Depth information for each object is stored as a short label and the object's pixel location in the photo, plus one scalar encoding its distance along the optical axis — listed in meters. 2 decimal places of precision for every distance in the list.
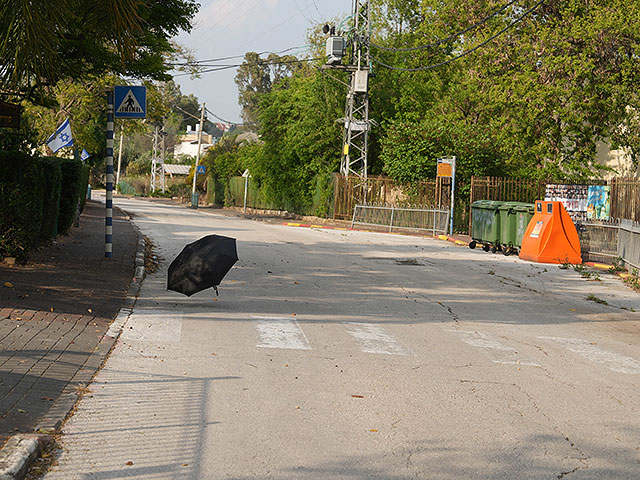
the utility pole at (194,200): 64.44
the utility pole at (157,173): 87.71
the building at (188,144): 141.38
